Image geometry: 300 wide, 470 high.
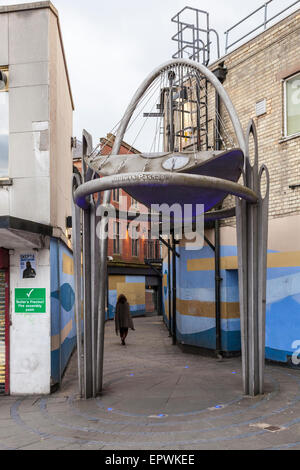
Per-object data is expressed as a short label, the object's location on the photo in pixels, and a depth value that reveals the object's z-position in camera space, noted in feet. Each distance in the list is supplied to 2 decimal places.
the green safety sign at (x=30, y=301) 32.30
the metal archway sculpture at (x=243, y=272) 30.04
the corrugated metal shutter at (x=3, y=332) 32.14
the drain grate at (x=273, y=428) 23.34
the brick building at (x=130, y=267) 95.08
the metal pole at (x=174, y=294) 53.72
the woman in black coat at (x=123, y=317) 55.72
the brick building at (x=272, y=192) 39.19
